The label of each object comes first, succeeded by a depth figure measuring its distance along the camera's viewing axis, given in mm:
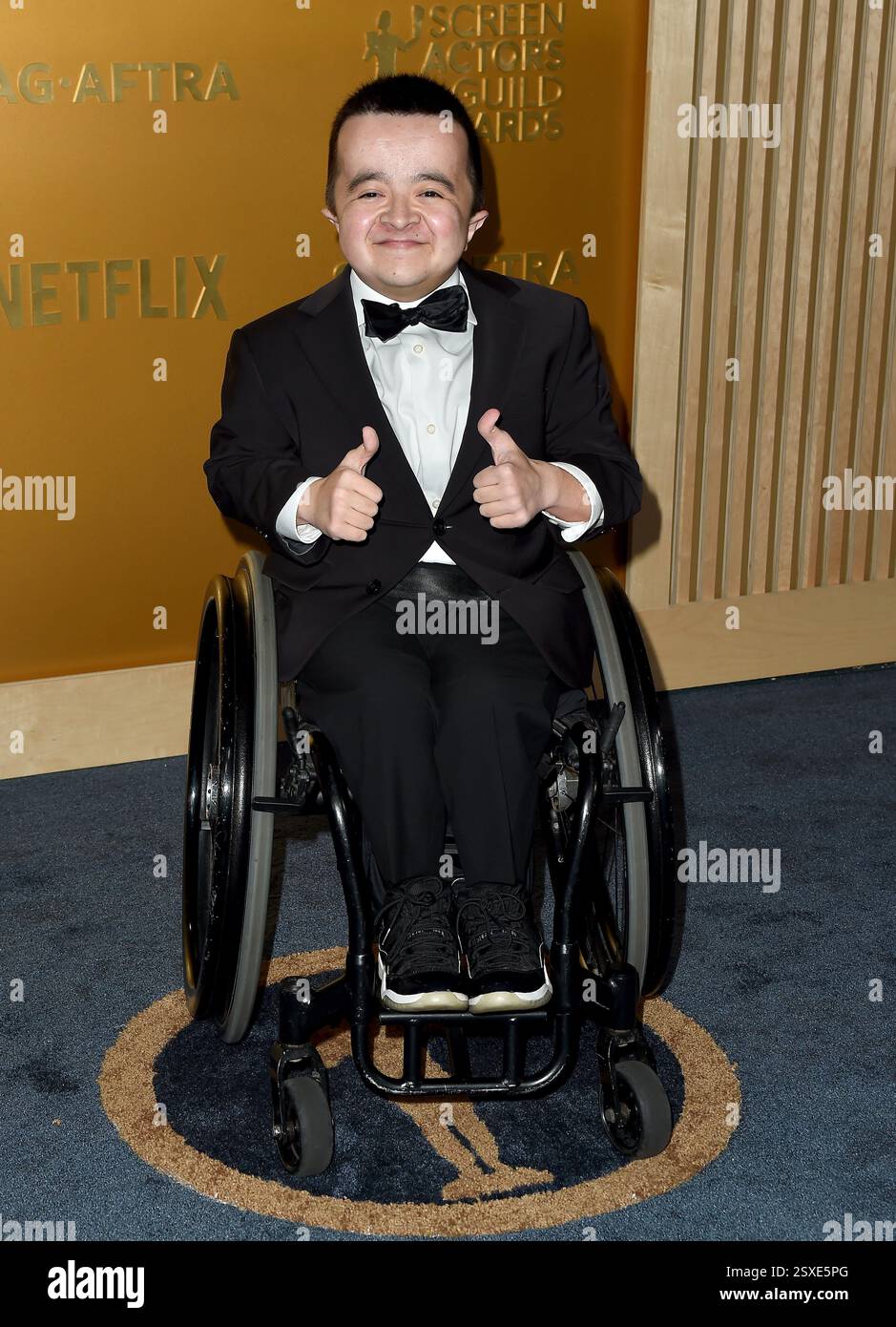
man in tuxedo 1684
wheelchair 1626
